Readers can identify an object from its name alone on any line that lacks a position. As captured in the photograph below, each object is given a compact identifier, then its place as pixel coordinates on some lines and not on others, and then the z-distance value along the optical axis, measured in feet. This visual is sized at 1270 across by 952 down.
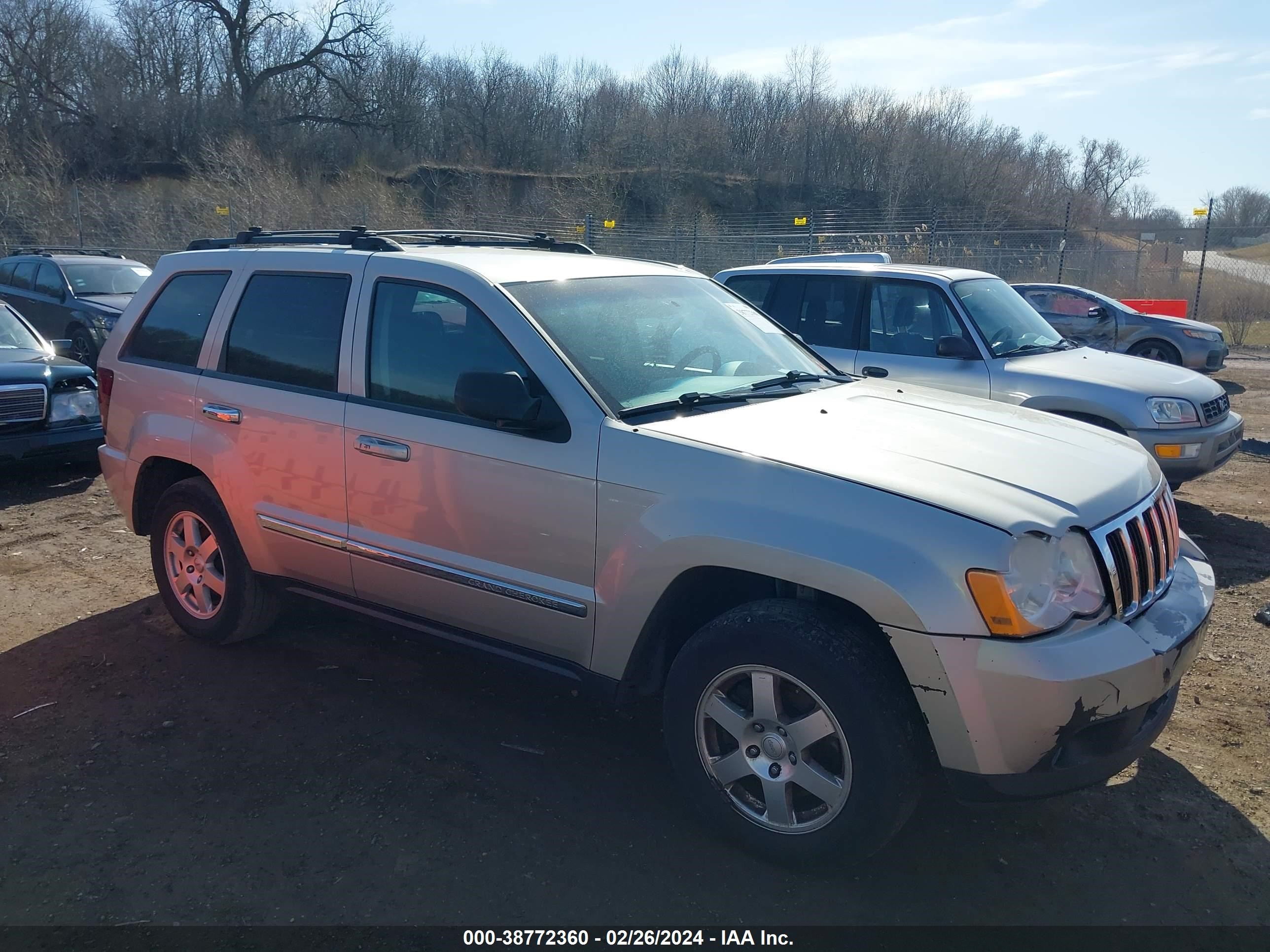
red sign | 57.57
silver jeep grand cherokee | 8.87
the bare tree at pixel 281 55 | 147.02
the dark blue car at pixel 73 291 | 44.09
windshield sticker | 14.94
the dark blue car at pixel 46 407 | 25.52
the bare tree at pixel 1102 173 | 201.57
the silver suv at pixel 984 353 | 21.95
